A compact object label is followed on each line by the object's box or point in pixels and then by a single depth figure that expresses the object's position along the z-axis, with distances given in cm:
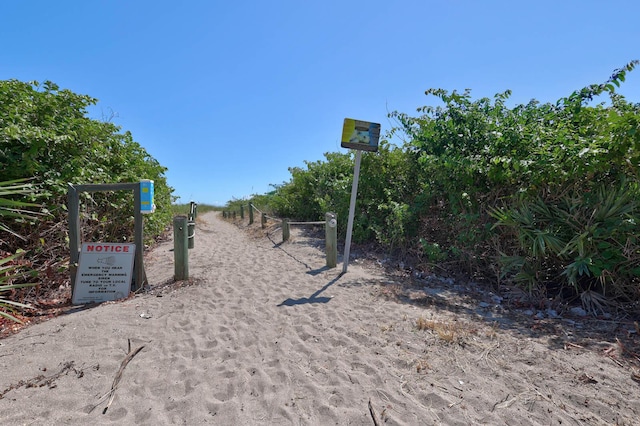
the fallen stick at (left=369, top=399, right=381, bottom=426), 197
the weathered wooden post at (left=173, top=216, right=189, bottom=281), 480
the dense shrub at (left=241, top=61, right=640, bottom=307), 366
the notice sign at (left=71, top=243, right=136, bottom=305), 425
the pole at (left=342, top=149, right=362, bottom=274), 507
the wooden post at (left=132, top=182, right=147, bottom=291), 441
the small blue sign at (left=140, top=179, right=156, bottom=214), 434
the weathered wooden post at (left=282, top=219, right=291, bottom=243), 919
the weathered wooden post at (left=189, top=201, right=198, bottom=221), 1057
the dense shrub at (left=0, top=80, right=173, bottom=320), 399
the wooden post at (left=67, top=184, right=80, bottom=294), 412
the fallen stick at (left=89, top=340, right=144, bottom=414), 217
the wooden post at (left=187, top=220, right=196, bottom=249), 809
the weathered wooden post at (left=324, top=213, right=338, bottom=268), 592
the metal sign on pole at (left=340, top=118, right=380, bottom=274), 484
